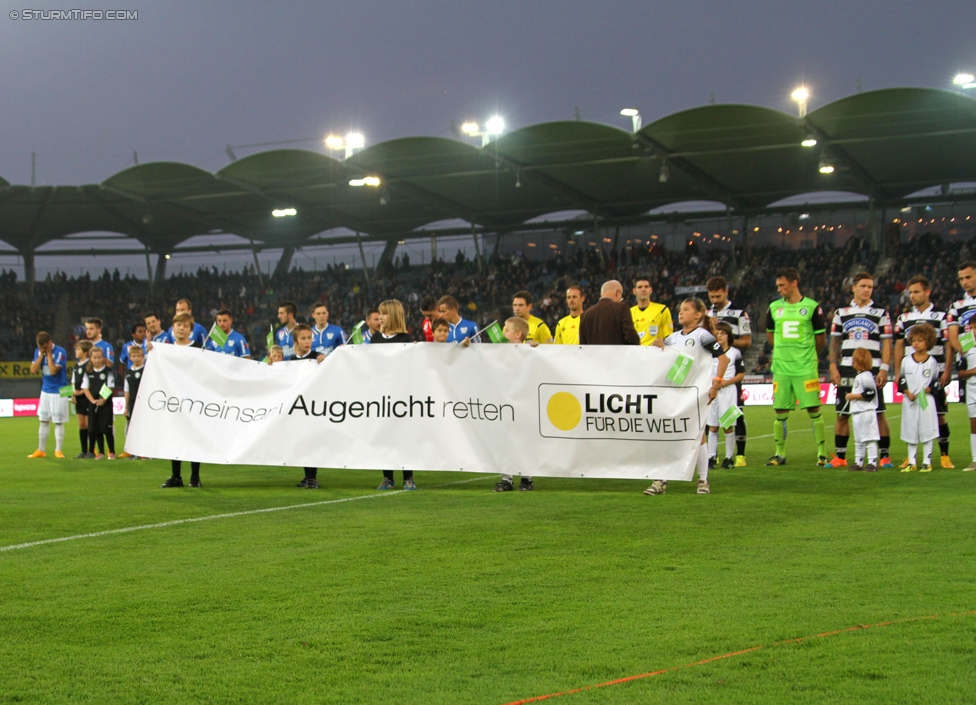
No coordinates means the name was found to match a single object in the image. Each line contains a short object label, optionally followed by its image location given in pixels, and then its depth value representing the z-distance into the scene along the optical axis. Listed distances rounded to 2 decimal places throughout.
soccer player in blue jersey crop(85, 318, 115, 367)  15.43
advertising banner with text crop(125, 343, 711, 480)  9.47
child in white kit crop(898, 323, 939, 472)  10.98
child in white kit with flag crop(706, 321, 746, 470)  11.88
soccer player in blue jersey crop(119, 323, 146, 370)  15.28
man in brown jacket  9.76
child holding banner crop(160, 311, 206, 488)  11.17
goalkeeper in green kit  11.65
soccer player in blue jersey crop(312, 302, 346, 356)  12.19
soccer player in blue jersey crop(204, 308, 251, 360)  12.95
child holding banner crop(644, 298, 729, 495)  9.30
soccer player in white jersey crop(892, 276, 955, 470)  11.20
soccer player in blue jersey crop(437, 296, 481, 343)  11.44
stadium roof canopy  29.72
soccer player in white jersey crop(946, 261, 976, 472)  11.00
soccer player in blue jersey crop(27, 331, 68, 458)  15.57
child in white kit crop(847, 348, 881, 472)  11.02
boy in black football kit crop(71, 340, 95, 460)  15.32
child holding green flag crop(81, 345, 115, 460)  14.85
